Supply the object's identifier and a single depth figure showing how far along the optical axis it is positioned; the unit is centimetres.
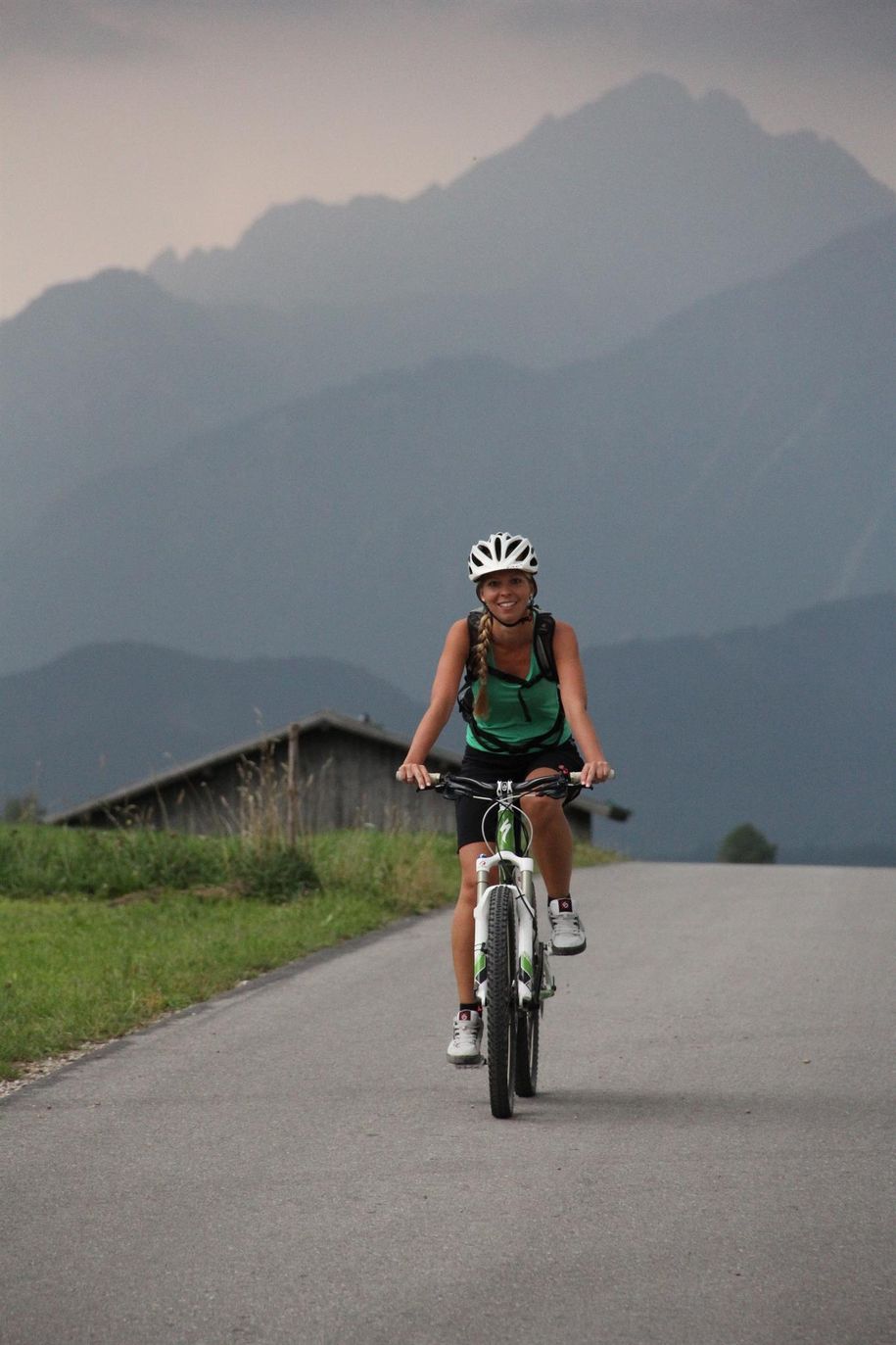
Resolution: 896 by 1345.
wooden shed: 8537
